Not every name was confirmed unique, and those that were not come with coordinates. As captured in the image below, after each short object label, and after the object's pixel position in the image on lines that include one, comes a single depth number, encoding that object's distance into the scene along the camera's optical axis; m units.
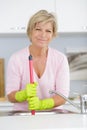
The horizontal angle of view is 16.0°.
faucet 1.28
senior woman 1.73
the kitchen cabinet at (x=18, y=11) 2.98
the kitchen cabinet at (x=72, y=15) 2.99
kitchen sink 1.44
